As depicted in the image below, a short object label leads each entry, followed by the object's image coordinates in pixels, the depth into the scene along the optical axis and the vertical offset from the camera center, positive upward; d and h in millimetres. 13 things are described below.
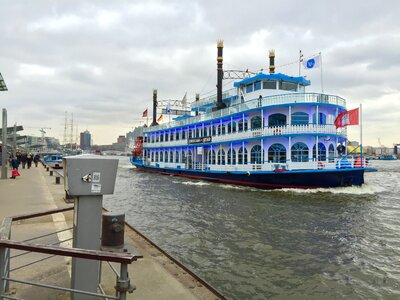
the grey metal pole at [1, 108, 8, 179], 19544 +515
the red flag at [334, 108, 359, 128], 20938 +2621
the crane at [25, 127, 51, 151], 113862 +8172
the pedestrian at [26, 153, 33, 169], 39188 -633
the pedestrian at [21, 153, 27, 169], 38688 -289
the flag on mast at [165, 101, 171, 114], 46531 +6866
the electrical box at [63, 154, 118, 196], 3676 -204
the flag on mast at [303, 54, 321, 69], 25125 +7435
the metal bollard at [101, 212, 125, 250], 4133 -980
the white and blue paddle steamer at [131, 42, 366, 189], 22008 +1530
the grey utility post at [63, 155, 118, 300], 3713 -529
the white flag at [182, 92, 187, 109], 43212 +7506
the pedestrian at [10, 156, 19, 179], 23422 -1243
